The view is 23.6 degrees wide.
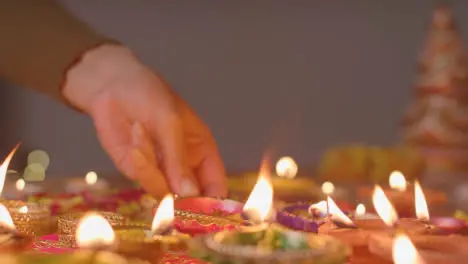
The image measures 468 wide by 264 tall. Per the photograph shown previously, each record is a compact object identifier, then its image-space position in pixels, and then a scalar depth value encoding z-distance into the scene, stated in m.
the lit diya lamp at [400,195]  0.88
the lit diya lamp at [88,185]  1.04
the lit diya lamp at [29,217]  0.79
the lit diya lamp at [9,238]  0.68
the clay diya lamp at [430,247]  0.66
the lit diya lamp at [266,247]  0.61
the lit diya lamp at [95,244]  0.57
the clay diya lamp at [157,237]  0.70
